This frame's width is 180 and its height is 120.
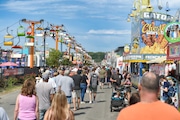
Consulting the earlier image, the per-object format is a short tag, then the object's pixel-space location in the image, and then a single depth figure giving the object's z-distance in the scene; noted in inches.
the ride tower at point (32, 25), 1427.2
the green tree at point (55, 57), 2829.7
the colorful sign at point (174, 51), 623.0
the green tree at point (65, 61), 3120.1
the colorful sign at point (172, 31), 713.8
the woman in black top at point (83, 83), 644.1
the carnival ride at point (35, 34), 1246.5
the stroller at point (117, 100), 573.6
